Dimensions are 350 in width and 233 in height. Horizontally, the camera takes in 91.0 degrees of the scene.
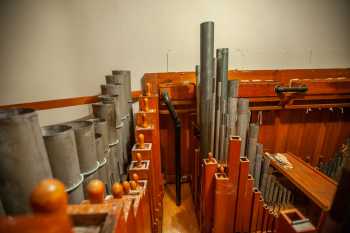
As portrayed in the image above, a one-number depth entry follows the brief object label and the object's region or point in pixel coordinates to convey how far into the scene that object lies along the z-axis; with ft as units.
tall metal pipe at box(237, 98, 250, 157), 3.82
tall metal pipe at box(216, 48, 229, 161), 3.63
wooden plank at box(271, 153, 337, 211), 4.08
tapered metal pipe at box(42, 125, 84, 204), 1.68
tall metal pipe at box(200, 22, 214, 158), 3.43
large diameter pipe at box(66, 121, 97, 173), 2.04
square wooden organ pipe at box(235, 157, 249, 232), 3.25
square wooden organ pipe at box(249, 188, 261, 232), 3.54
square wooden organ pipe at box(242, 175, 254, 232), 3.43
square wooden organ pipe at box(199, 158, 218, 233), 3.29
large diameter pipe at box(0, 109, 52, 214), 1.27
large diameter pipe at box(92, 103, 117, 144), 2.82
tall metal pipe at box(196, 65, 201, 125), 4.29
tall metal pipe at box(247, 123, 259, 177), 3.94
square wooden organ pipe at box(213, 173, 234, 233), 3.21
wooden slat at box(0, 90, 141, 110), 4.88
